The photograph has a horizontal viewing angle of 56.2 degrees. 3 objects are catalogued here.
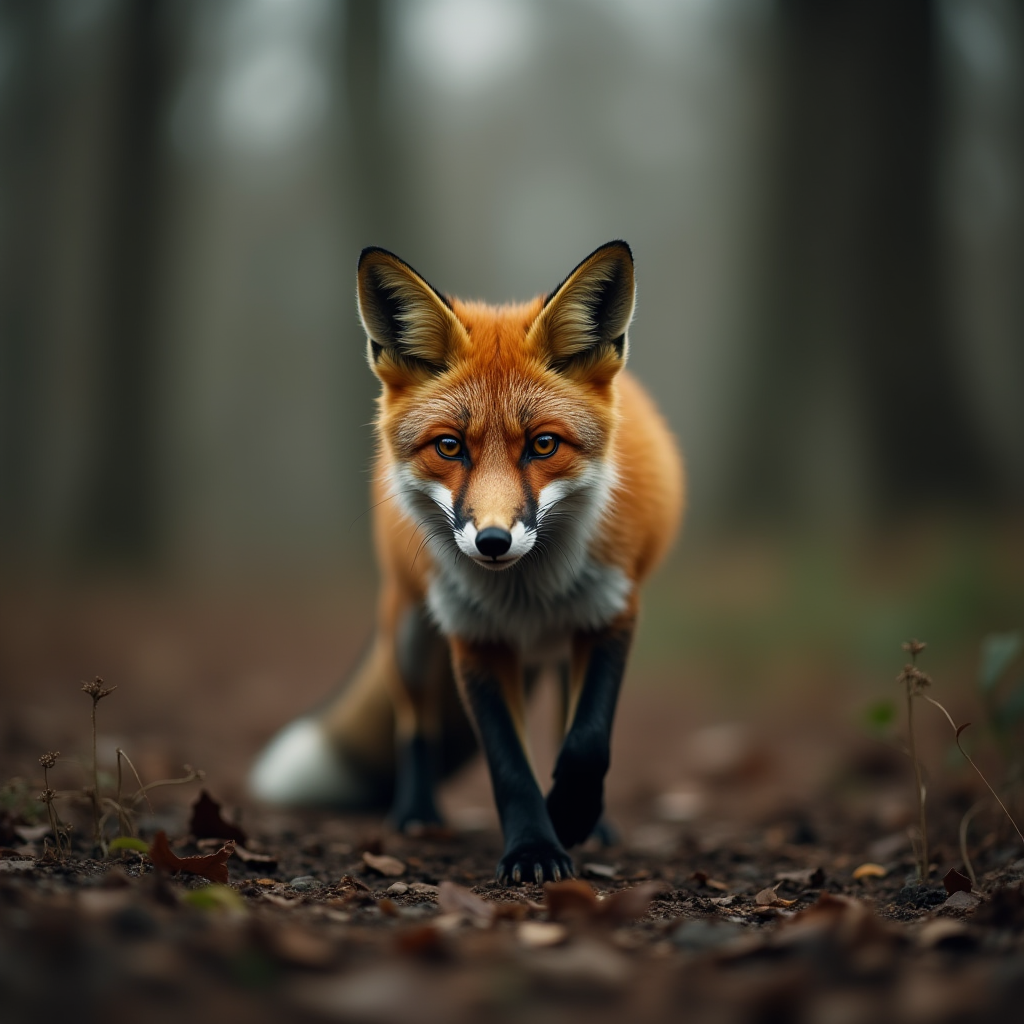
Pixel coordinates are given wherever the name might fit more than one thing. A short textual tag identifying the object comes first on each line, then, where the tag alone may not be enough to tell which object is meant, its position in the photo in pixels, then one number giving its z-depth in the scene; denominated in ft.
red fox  9.67
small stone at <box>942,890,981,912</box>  7.79
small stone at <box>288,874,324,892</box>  8.62
